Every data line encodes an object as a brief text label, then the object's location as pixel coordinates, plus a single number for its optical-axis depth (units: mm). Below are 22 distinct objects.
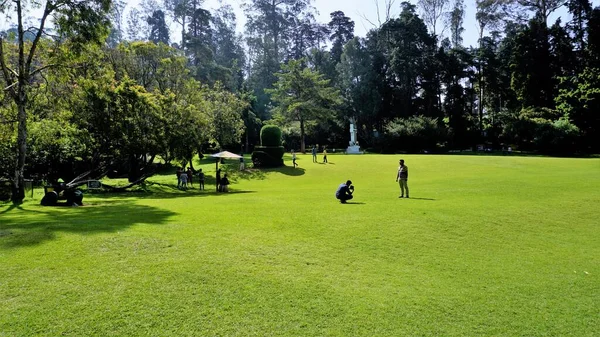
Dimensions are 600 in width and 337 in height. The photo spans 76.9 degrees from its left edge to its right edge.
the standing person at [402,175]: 15383
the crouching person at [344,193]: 14070
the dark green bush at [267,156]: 33281
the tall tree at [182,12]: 72562
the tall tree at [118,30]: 70188
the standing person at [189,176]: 25256
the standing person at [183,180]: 23844
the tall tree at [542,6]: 53156
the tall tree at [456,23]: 64125
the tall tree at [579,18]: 48441
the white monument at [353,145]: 46531
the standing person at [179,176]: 24159
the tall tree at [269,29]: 76562
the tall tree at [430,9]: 63812
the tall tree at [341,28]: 77188
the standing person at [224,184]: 21231
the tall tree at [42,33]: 16484
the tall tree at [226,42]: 77419
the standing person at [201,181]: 23841
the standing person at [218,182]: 21500
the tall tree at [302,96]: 44688
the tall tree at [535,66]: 48188
